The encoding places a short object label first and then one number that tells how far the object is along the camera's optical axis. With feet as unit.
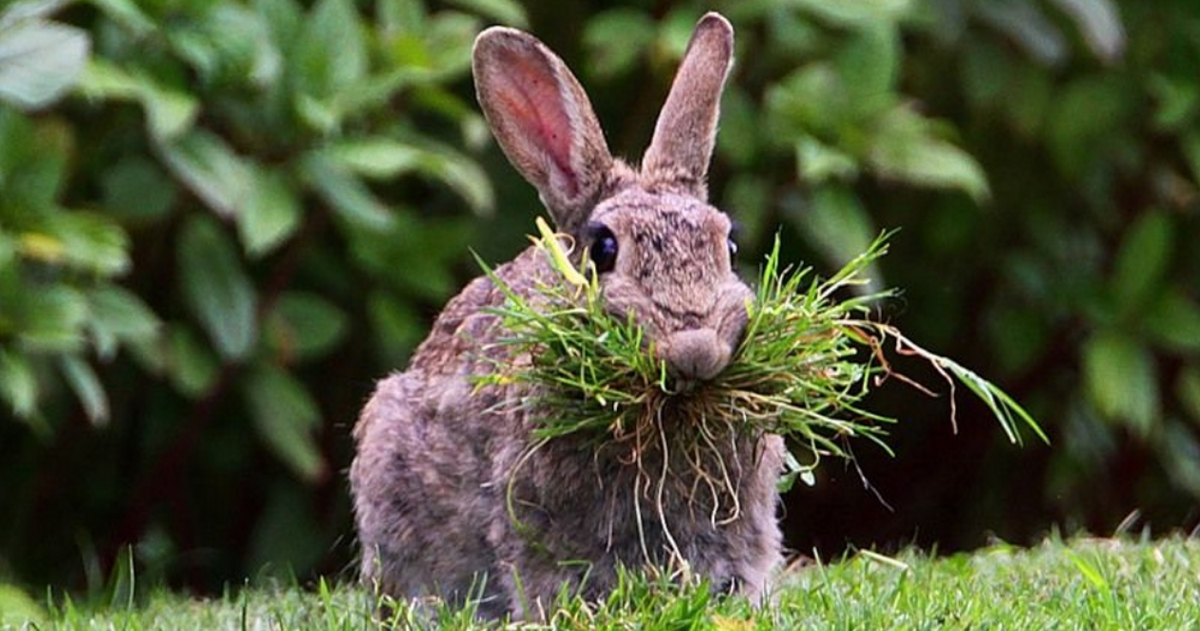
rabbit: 24.31
